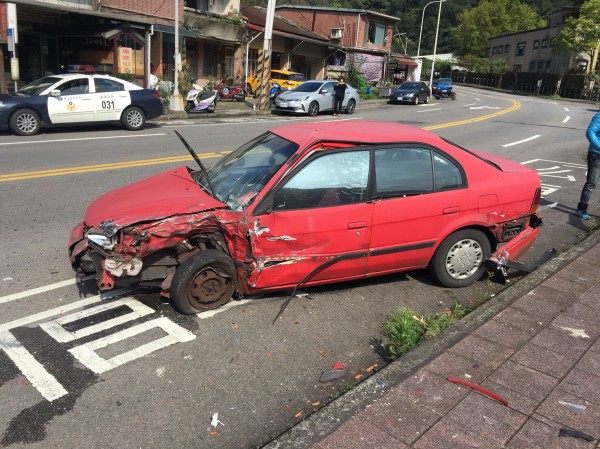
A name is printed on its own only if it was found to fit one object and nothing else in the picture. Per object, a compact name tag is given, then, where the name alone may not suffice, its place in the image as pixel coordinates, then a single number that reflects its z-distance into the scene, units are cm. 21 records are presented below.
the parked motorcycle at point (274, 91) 2643
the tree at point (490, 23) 8475
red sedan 405
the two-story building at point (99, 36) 2000
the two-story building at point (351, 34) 4169
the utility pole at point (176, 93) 1950
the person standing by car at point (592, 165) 725
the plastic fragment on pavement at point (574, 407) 310
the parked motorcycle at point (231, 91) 2562
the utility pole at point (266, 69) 2169
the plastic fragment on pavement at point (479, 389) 316
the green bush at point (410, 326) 394
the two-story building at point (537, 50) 6244
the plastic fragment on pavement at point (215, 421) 305
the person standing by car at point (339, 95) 2319
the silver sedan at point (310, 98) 2223
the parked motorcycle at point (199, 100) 2008
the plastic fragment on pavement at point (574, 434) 286
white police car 1288
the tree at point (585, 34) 5266
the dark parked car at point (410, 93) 3306
